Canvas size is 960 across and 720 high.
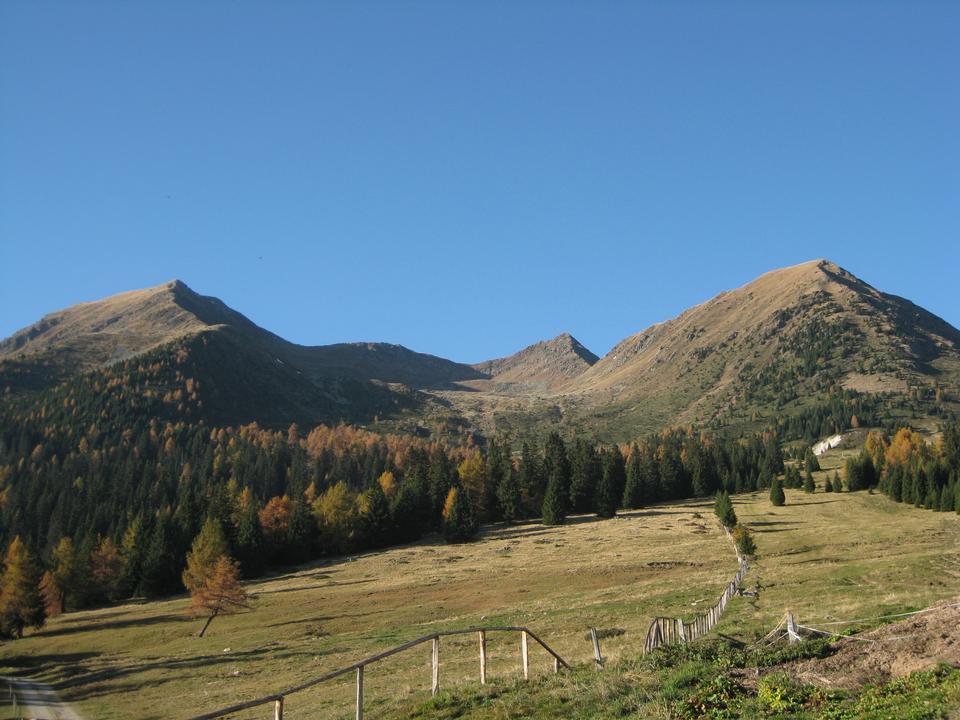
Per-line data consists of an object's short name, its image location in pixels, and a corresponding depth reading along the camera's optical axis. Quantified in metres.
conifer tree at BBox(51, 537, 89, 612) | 103.62
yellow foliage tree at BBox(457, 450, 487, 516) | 135.25
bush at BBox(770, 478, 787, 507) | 119.81
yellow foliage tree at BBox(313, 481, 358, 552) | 123.12
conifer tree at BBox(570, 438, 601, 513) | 135.38
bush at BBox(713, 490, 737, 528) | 95.44
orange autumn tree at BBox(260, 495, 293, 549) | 118.81
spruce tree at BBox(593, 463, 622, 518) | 126.75
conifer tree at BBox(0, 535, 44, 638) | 83.56
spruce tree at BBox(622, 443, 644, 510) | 135.12
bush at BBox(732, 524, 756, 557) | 71.81
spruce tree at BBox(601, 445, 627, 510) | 128.88
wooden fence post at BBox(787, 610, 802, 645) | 23.16
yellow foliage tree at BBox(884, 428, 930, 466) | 138.00
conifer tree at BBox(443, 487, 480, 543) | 115.44
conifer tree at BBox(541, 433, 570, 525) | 123.94
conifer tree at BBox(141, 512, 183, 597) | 106.44
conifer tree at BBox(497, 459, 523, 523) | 132.38
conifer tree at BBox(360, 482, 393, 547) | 124.75
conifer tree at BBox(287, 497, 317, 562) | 119.06
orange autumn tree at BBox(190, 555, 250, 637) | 74.88
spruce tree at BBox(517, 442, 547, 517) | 137.39
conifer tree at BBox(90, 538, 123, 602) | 108.25
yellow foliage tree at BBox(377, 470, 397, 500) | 141.88
